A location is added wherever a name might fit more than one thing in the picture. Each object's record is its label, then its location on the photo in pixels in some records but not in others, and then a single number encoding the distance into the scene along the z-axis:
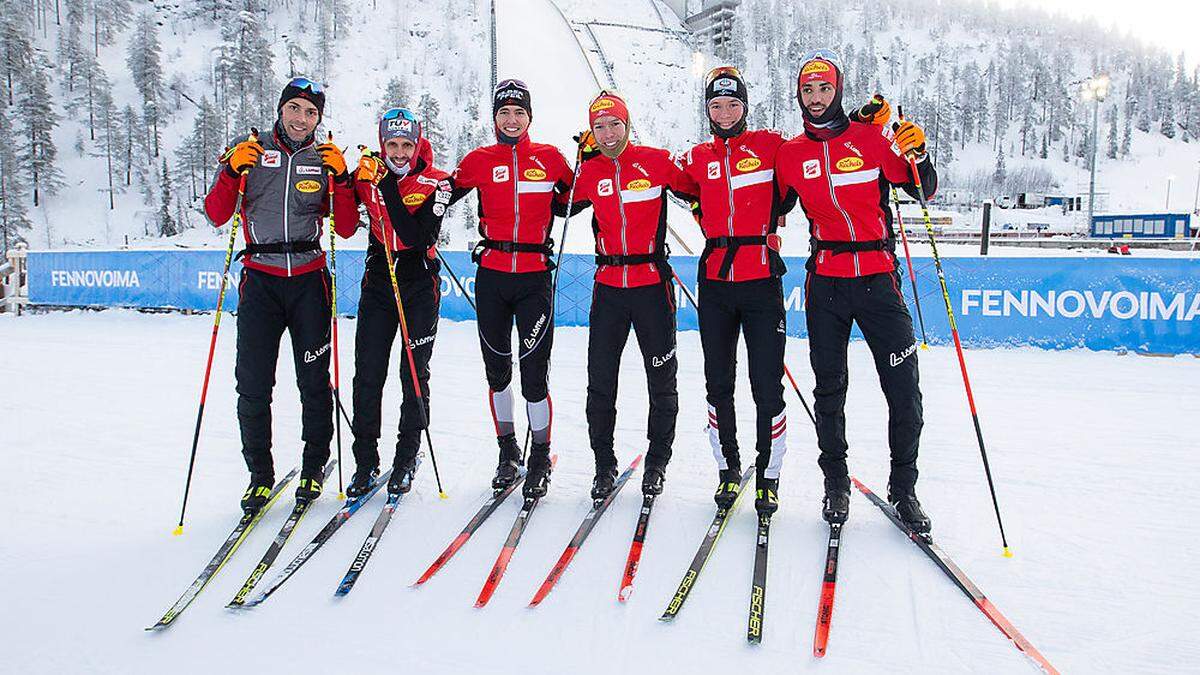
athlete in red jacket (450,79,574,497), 3.76
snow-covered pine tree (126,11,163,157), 52.75
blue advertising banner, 7.81
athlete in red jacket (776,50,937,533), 3.28
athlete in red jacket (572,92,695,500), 3.61
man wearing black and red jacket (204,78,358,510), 3.65
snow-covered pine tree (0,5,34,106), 49.41
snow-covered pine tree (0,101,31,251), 38.94
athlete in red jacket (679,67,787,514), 3.44
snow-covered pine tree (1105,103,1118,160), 95.12
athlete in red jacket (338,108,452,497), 3.81
